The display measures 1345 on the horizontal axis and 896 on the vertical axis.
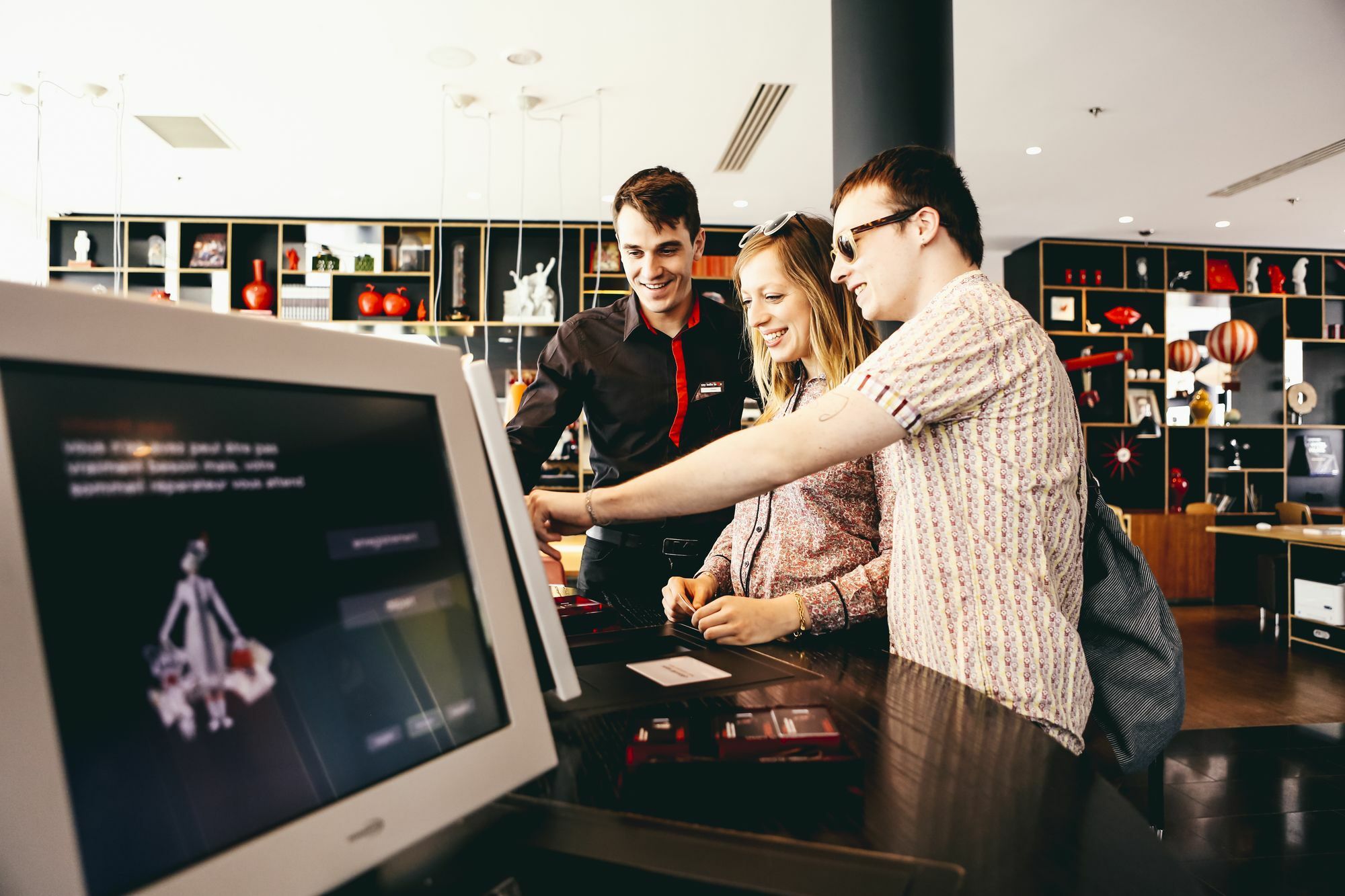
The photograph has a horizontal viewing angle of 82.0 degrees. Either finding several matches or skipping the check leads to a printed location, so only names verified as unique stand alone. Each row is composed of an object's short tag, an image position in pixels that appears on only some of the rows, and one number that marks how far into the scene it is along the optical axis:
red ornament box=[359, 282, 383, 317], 6.34
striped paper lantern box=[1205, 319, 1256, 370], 6.54
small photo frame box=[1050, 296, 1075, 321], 7.22
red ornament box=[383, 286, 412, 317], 6.37
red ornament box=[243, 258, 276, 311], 6.22
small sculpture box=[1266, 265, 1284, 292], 7.43
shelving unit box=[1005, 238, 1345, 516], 7.27
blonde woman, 1.19
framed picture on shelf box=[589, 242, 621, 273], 6.66
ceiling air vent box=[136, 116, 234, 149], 4.45
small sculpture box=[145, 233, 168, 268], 6.35
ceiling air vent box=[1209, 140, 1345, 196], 4.92
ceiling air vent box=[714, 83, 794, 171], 4.14
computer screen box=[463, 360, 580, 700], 0.62
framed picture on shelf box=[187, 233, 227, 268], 6.37
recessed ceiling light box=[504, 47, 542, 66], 3.74
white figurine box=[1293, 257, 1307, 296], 7.41
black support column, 2.44
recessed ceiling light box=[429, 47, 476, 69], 3.72
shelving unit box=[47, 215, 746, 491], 6.34
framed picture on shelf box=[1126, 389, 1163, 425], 7.41
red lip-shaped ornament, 7.16
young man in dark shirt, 2.07
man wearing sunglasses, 0.94
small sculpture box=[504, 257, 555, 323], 6.54
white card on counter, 0.96
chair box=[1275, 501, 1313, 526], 6.58
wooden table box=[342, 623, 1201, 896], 0.51
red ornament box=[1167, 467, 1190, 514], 7.32
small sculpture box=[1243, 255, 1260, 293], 7.41
